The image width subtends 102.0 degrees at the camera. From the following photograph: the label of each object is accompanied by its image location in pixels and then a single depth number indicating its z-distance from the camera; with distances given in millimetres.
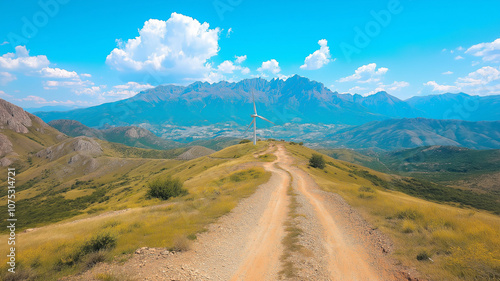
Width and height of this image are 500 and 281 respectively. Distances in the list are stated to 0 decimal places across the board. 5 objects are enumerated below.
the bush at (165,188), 36344
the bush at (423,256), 13336
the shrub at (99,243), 13266
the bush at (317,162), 69819
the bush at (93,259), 11930
